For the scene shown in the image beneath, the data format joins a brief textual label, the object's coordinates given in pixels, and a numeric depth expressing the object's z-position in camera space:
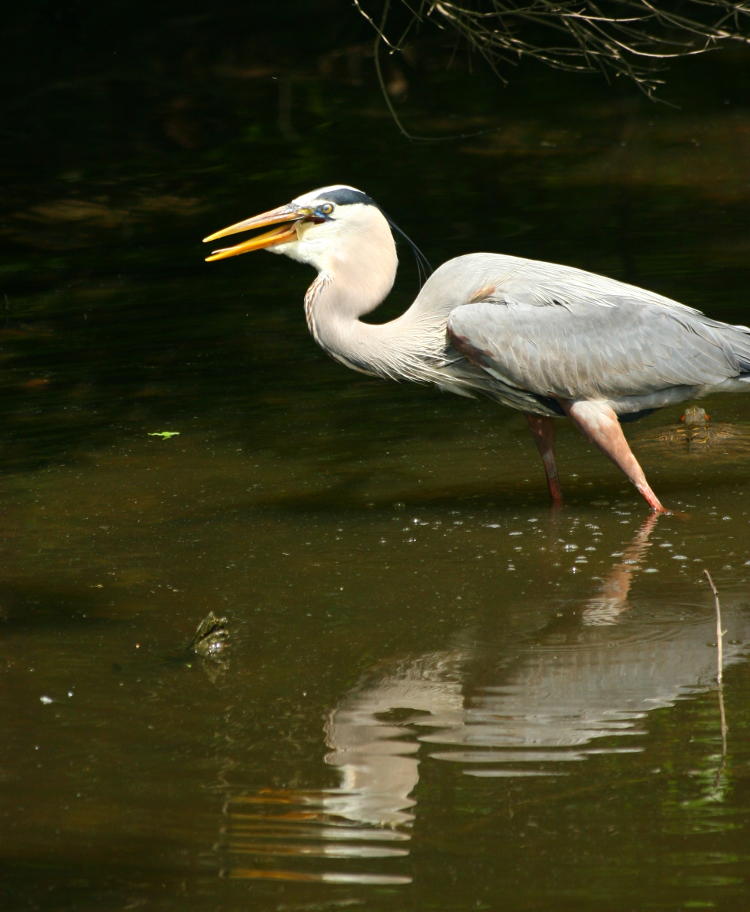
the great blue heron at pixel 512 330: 14.57
